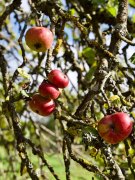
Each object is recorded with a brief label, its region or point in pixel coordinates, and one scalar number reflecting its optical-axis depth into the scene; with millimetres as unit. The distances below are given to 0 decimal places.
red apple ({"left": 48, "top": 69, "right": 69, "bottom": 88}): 1329
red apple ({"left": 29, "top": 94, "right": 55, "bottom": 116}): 1317
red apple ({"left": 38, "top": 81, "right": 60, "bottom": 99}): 1285
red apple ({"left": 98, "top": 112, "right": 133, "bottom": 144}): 1100
